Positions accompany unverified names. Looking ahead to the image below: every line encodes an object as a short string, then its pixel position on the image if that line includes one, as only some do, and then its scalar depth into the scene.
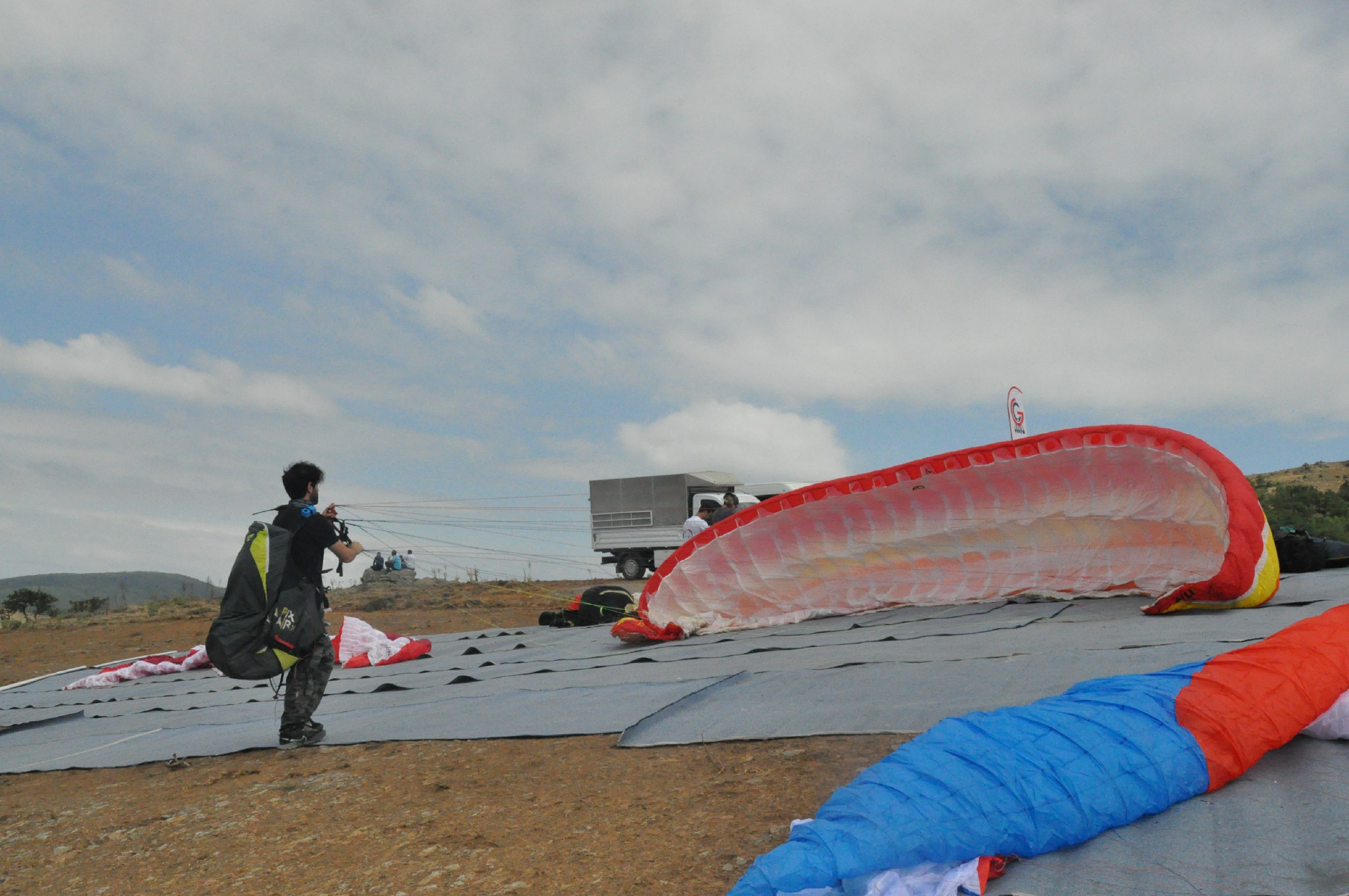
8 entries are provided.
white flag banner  9.98
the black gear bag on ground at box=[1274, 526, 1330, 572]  10.45
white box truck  23.19
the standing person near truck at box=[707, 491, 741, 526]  11.65
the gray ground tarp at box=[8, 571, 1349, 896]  2.39
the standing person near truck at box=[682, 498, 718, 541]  11.53
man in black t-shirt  5.02
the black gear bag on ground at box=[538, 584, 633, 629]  12.70
